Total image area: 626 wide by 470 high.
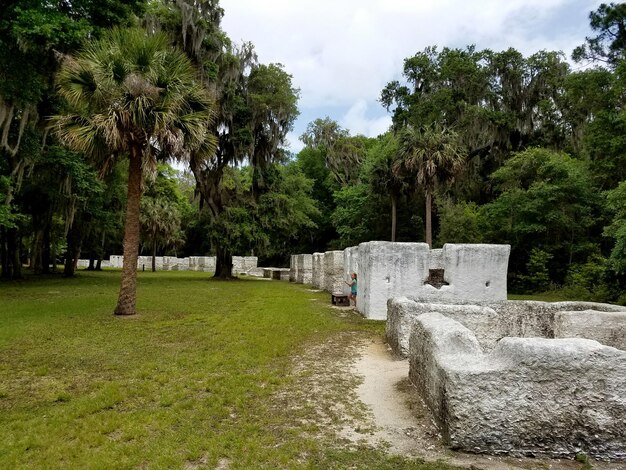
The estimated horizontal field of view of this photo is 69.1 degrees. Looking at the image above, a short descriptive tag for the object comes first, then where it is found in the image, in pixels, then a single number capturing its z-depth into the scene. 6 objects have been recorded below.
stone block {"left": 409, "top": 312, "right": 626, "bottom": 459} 3.86
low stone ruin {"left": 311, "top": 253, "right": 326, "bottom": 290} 21.39
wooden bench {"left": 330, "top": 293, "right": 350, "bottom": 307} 15.24
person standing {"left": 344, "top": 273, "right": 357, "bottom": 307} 14.52
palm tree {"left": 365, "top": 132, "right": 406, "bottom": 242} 29.58
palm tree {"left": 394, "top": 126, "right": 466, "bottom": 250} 22.71
